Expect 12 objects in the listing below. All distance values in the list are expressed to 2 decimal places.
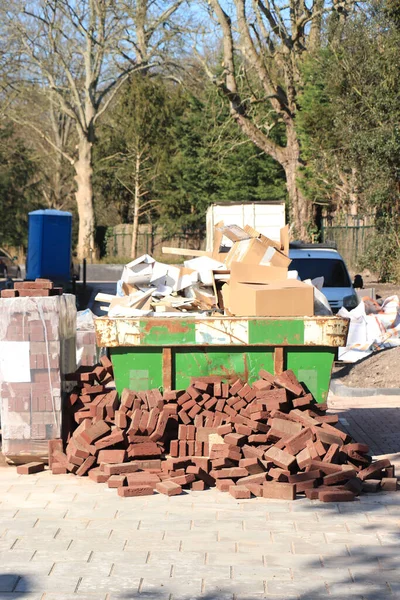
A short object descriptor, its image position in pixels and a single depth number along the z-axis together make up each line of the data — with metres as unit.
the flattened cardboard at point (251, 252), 8.72
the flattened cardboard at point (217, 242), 9.72
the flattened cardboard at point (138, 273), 8.91
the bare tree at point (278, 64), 30.95
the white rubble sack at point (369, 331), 14.30
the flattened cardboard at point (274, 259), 8.74
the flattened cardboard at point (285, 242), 9.16
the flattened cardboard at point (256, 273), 8.25
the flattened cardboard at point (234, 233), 9.38
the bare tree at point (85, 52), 45.28
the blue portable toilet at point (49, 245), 30.45
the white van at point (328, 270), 16.42
